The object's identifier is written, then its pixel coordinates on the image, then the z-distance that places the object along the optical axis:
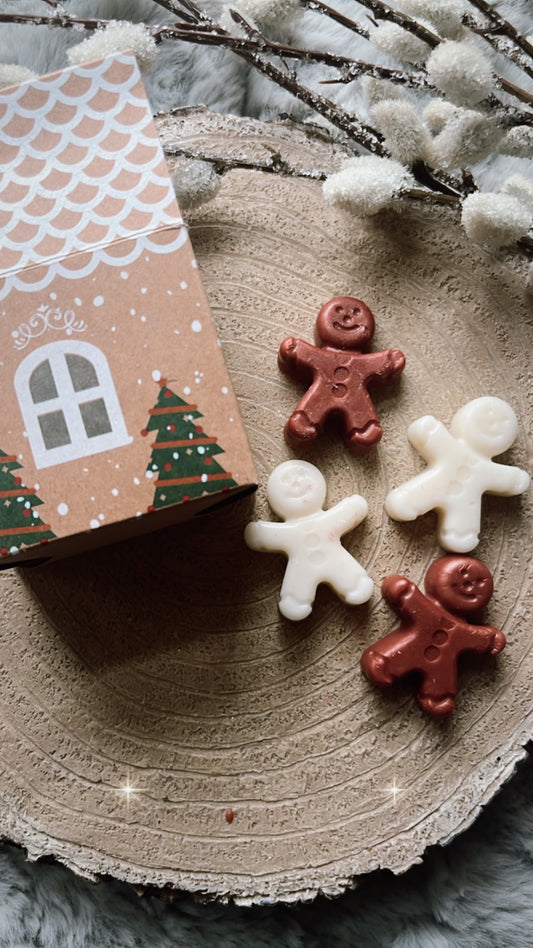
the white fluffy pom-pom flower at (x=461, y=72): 0.23
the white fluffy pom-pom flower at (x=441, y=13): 0.24
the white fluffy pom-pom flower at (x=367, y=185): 0.26
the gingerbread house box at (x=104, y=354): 0.22
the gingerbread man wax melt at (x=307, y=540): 0.26
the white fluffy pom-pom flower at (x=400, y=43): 0.25
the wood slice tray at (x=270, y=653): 0.25
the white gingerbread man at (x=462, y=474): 0.26
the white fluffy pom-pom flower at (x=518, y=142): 0.25
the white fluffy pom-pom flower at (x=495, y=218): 0.25
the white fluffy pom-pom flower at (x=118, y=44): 0.24
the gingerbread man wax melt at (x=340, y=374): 0.26
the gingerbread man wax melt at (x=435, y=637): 0.25
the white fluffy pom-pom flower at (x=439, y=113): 0.26
